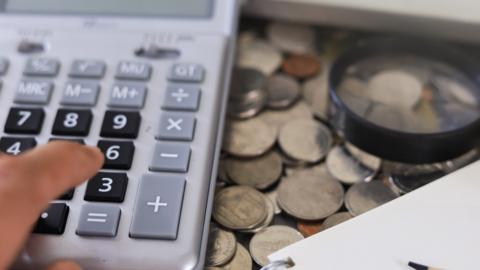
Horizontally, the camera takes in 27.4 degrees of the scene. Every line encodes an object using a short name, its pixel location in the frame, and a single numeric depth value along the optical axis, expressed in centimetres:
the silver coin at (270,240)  35
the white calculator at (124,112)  33
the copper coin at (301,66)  41
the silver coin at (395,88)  40
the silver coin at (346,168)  37
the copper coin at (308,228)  36
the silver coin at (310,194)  36
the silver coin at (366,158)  37
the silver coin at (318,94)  40
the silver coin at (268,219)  36
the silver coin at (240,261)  34
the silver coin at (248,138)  38
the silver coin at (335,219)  35
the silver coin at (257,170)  37
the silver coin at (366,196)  36
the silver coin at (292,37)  43
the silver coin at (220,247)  35
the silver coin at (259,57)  42
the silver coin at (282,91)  40
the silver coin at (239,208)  36
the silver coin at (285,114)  39
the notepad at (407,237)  32
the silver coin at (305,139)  38
